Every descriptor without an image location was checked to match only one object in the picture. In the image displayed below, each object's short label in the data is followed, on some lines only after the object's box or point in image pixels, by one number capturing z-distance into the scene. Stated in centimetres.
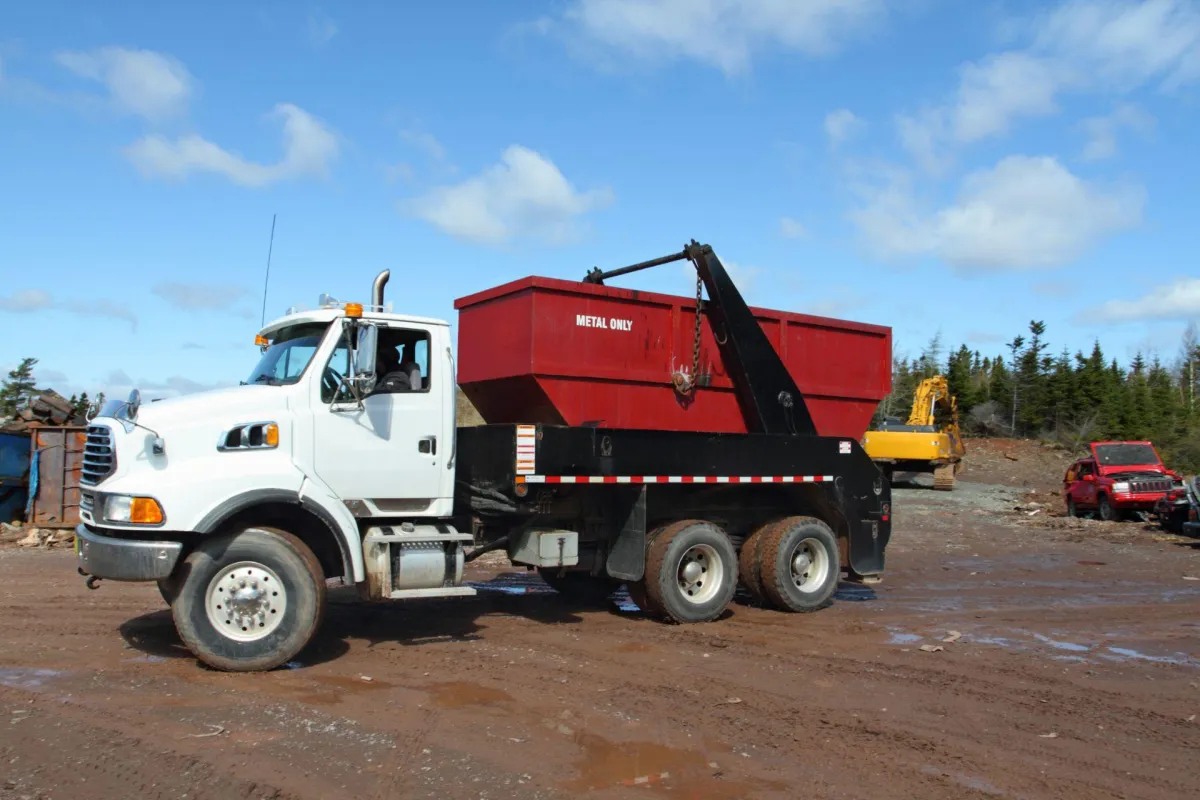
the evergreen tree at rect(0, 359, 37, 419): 2730
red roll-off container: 914
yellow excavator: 3334
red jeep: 2273
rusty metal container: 1684
